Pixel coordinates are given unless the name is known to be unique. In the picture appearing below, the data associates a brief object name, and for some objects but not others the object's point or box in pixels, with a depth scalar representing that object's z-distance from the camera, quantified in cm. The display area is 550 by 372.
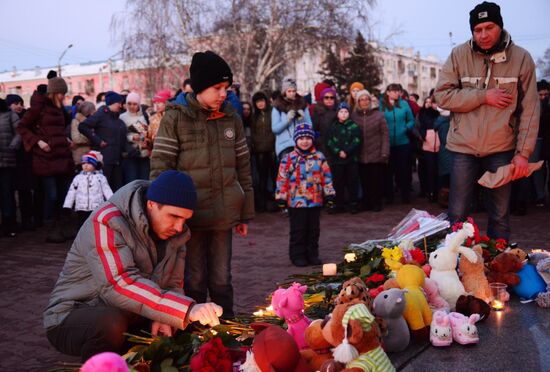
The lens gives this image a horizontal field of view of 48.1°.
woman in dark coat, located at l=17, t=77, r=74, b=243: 855
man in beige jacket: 490
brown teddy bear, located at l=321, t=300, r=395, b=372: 267
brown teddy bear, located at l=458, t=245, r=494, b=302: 403
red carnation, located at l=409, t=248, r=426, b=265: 439
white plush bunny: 387
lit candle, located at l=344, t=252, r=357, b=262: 490
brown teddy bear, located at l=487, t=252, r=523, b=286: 427
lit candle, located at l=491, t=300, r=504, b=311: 400
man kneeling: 311
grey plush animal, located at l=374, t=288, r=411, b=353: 314
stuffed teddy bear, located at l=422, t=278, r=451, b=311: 374
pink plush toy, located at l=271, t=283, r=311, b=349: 328
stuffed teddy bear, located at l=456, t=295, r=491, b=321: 372
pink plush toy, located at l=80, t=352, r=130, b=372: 241
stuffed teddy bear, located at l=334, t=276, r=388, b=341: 310
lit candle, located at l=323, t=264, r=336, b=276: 458
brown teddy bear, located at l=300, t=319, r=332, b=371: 297
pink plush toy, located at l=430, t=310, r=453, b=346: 333
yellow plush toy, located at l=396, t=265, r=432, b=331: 338
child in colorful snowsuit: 668
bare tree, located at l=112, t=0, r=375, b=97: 2498
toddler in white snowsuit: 811
